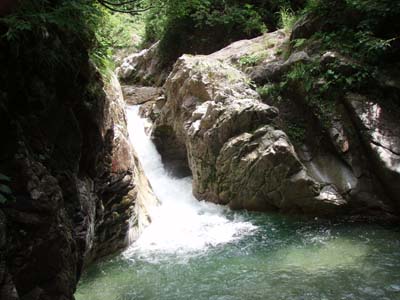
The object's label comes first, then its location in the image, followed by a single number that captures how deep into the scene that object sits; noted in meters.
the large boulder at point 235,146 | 8.15
